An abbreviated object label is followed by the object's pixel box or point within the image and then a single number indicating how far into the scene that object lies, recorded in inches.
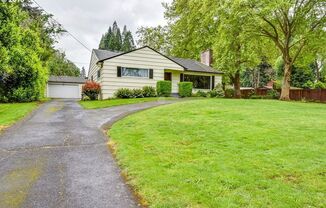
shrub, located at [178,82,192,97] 968.9
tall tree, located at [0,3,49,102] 634.7
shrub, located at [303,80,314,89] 1298.6
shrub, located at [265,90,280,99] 1124.6
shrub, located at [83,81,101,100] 879.1
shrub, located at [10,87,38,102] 816.9
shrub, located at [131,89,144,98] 898.1
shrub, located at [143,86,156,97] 911.0
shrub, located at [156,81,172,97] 918.4
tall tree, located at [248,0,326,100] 853.8
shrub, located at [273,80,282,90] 1364.9
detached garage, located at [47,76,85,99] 1413.6
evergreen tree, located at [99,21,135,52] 2472.6
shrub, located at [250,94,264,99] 1131.2
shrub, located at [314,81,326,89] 1164.1
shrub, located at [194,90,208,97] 1032.1
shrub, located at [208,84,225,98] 1049.5
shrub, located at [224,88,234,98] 1159.0
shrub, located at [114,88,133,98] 887.1
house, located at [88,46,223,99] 893.8
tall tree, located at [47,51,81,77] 2026.3
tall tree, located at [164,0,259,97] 874.1
